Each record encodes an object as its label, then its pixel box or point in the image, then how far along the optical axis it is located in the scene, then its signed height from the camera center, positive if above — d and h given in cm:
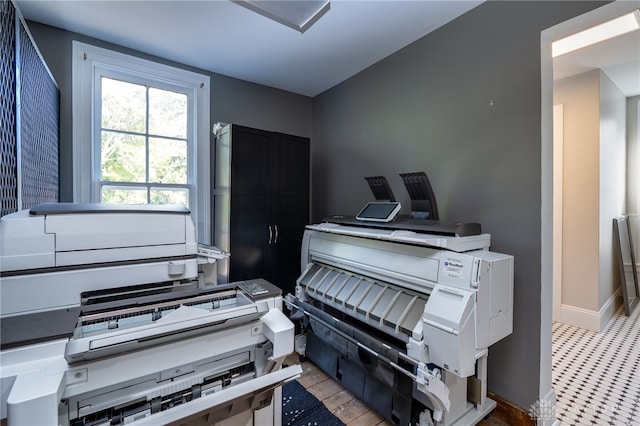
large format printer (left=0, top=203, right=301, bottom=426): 81 -39
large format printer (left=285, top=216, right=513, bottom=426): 146 -62
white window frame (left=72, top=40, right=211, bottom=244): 240 +92
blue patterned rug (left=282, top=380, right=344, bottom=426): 183 -133
